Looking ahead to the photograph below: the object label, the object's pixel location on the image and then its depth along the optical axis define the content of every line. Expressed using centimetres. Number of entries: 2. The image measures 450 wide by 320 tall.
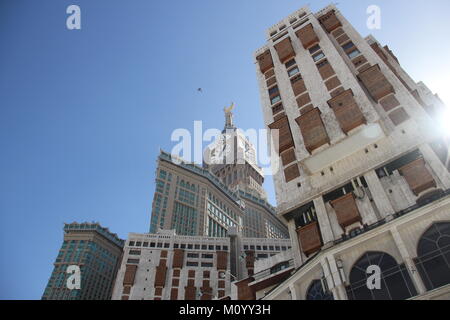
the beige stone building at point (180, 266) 8556
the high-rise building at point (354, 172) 3034
